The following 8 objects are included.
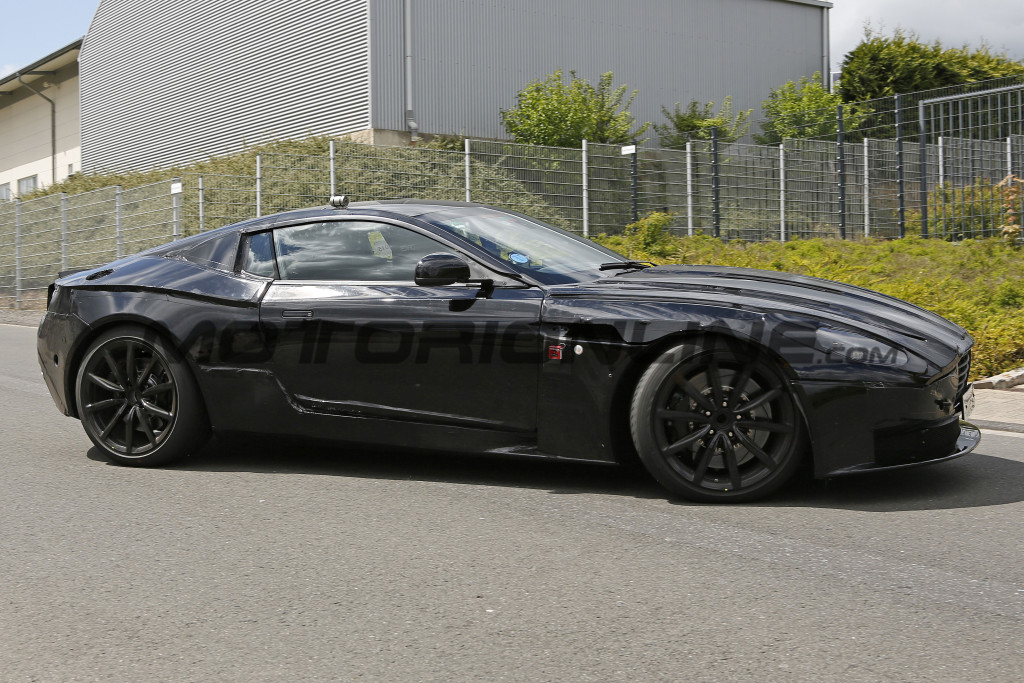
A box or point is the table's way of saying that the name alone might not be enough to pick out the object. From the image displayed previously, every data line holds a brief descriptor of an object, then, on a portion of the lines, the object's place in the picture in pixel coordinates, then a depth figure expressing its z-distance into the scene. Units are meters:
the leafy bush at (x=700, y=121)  32.44
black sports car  4.62
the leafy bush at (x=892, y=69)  35.19
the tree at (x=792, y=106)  28.81
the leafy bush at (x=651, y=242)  15.00
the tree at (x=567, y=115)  28.23
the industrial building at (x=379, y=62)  28.27
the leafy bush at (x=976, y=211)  14.11
